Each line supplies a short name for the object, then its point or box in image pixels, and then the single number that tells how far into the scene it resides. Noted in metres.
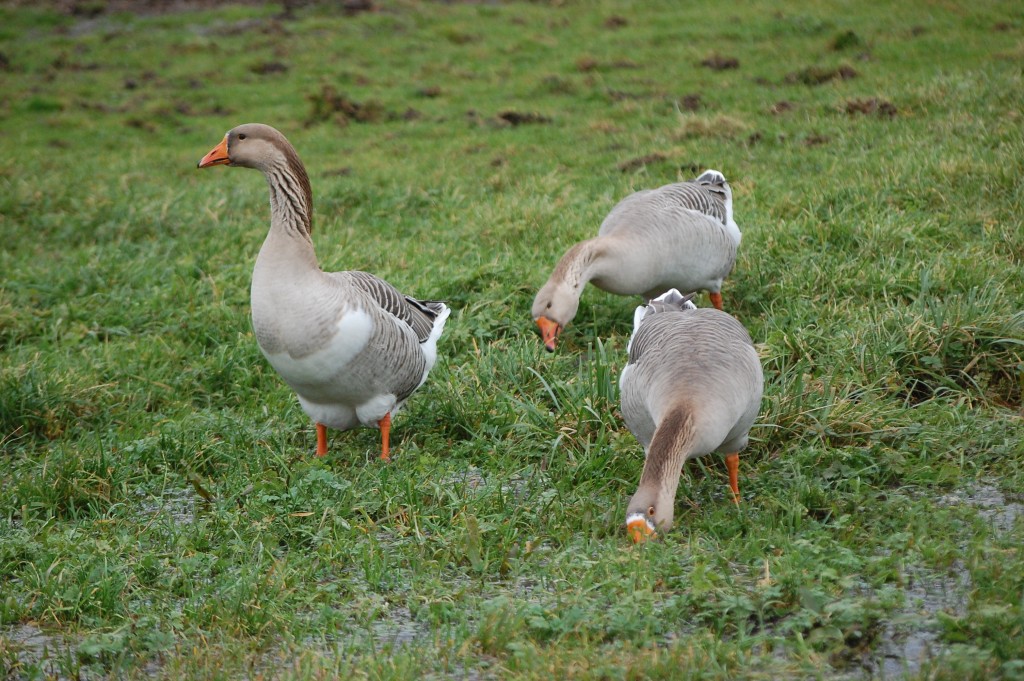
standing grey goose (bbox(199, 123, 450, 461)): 10.24
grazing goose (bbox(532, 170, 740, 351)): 13.21
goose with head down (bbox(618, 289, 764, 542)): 8.40
